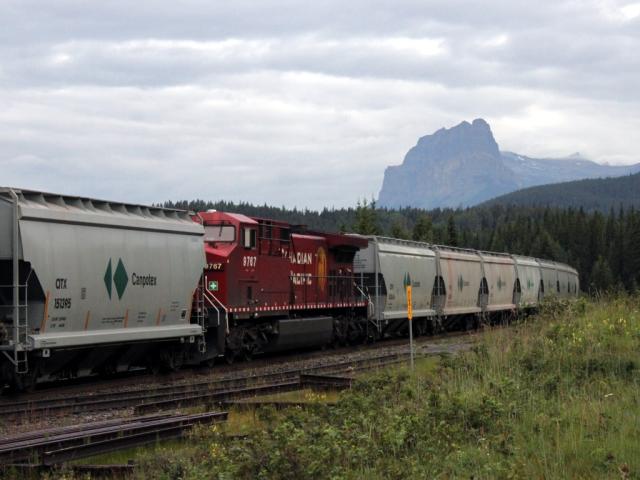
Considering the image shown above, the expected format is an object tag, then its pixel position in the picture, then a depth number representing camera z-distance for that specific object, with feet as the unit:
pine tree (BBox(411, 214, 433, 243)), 488.23
